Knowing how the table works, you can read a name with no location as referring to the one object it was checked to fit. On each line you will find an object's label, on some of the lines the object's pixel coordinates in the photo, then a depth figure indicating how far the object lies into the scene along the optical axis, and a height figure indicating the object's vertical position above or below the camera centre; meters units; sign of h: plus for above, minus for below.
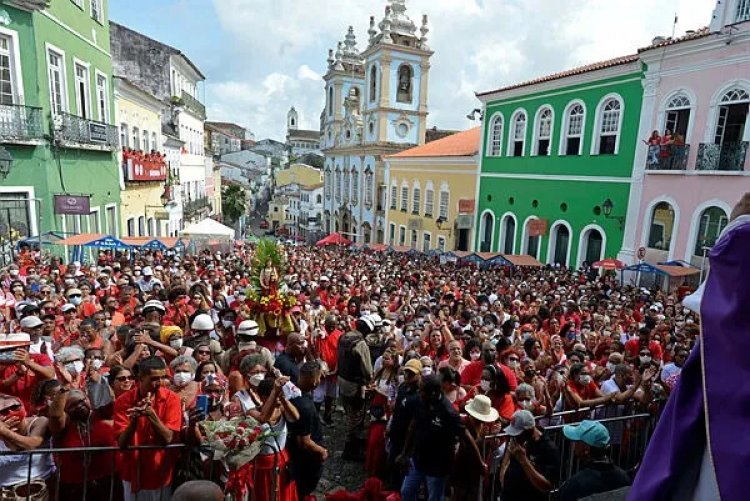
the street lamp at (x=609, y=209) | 17.43 -0.84
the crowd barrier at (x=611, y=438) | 4.24 -2.44
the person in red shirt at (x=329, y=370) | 6.50 -2.73
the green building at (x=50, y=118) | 11.96 +1.31
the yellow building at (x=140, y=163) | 19.20 +0.20
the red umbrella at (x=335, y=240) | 26.52 -3.66
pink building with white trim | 13.71 +1.56
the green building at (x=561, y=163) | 17.36 +0.92
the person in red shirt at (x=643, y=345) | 6.99 -2.41
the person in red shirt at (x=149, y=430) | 3.48 -1.96
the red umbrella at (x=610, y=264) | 15.53 -2.58
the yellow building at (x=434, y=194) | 25.89 -0.88
